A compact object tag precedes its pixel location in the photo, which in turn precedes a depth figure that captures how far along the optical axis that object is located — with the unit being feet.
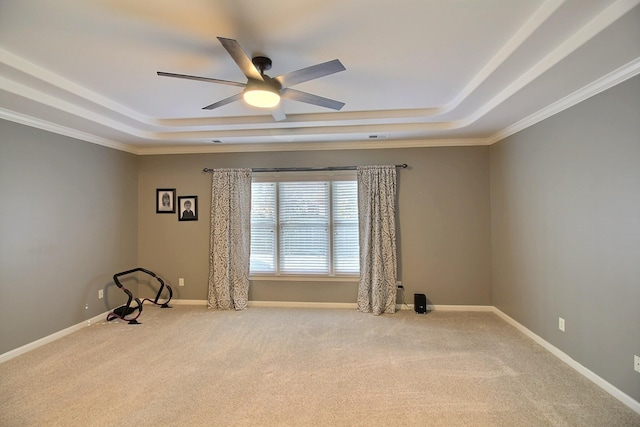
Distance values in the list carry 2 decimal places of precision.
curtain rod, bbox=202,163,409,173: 13.48
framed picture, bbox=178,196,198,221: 14.37
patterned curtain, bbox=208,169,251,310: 13.70
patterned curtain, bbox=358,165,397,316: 12.91
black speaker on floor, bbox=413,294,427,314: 12.66
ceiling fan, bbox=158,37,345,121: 5.49
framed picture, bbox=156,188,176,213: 14.48
